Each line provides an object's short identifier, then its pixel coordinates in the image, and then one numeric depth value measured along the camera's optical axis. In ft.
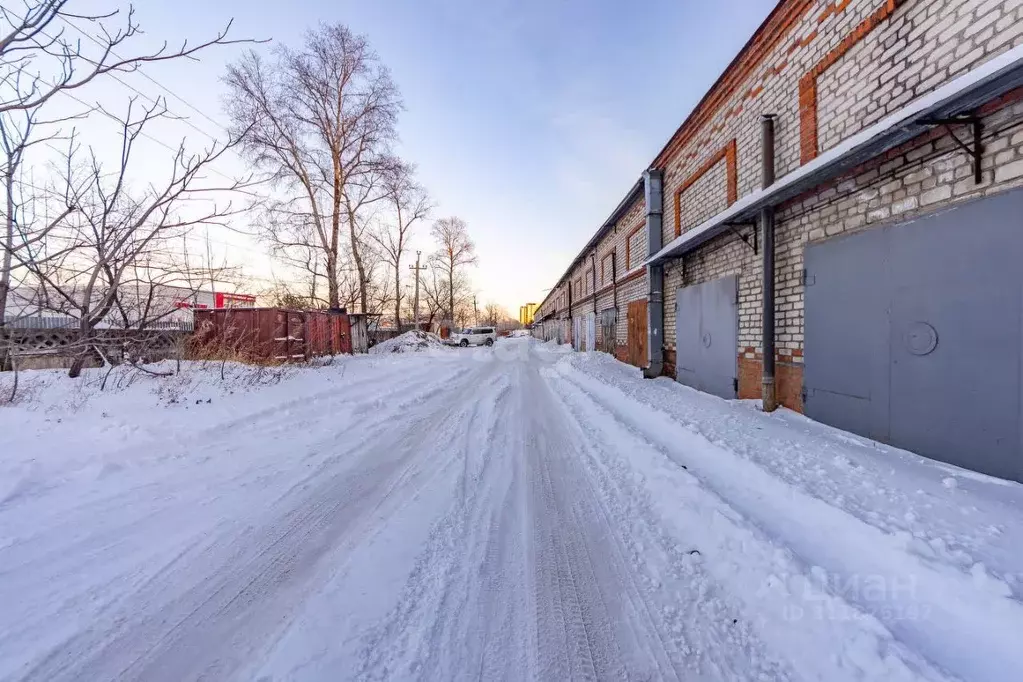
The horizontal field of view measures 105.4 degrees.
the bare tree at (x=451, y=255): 134.21
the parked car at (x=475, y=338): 108.47
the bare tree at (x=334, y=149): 54.70
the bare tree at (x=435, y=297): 140.54
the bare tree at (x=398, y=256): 94.71
